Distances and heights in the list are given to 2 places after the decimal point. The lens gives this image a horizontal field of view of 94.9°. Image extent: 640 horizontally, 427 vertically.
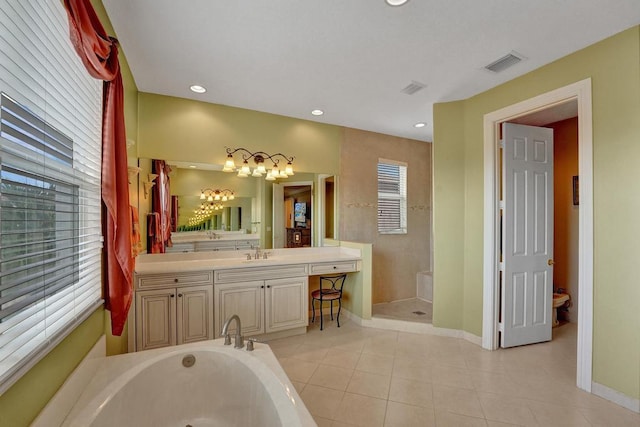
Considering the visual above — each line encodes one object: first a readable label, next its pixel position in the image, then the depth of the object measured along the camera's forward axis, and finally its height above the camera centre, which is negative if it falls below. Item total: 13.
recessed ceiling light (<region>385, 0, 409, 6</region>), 1.73 +1.26
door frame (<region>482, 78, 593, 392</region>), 2.22 +0.00
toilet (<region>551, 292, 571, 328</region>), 3.37 -1.03
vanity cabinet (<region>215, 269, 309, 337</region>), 2.87 -0.92
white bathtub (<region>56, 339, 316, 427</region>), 1.44 -0.97
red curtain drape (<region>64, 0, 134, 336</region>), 1.58 +0.11
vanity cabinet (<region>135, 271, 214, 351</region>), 2.58 -0.87
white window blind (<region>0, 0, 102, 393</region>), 0.94 +0.12
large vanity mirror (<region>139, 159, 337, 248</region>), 3.21 +0.09
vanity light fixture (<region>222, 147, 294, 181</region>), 3.34 +0.57
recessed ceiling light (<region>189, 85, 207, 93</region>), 2.84 +1.23
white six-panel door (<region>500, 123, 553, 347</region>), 2.88 -0.21
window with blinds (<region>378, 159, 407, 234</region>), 4.35 +0.25
